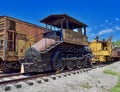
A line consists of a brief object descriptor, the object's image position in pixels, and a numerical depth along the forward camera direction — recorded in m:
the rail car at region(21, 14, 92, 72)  6.66
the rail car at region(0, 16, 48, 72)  7.65
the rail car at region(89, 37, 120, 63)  12.62
